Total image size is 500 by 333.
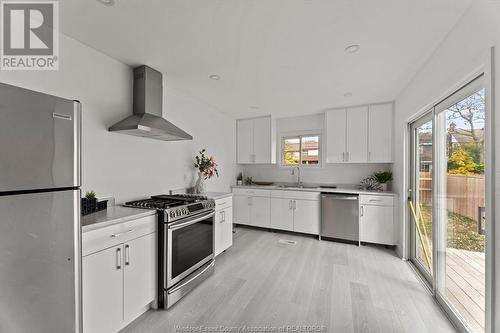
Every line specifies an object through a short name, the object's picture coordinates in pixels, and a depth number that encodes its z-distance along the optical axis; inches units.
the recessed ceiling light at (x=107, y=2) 56.8
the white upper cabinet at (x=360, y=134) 144.2
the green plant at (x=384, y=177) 145.5
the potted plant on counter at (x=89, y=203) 70.5
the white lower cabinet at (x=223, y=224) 118.3
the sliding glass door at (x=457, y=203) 60.8
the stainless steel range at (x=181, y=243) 78.5
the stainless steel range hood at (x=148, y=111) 86.3
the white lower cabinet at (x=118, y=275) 57.8
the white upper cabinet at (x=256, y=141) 185.6
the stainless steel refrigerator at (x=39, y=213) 37.7
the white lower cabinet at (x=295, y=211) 155.6
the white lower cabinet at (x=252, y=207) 171.6
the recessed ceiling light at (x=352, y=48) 77.1
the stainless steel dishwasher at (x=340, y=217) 142.4
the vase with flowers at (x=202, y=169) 133.6
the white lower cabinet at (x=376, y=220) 135.2
